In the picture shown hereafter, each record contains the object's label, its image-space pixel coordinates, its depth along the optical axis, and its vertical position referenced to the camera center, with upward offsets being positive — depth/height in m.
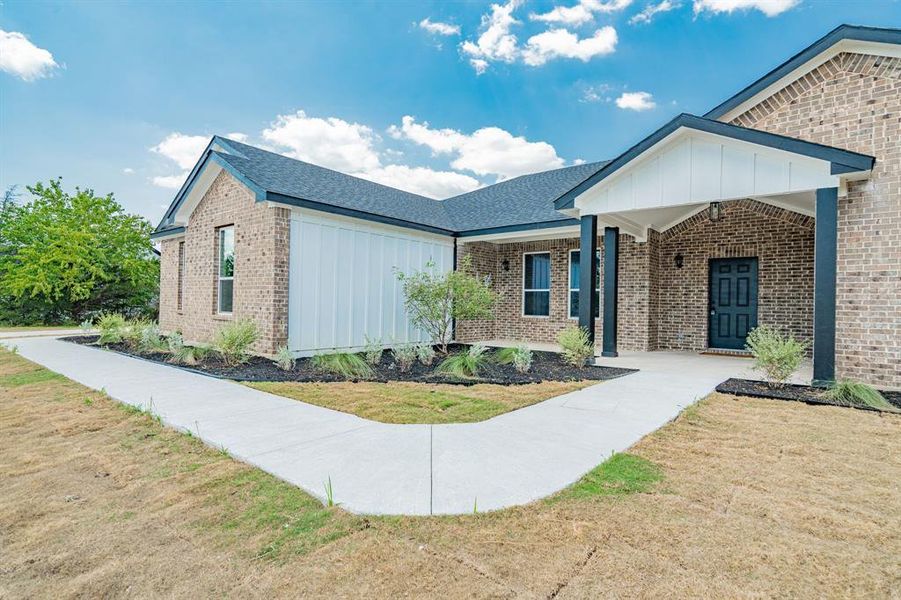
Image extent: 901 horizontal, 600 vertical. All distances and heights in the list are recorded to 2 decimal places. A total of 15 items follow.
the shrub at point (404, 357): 8.41 -1.21
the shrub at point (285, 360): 7.91 -1.23
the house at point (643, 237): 6.72 +1.29
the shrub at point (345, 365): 7.59 -1.28
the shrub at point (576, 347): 8.38 -0.96
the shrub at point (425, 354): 8.81 -1.21
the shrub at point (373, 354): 8.77 -1.21
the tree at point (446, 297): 9.88 -0.09
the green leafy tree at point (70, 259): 20.09 +1.35
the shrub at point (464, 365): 7.61 -1.24
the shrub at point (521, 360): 7.93 -1.19
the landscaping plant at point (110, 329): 11.30 -1.03
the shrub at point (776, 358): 6.53 -0.88
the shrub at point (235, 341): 8.18 -0.92
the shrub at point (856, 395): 5.52 -1.22
